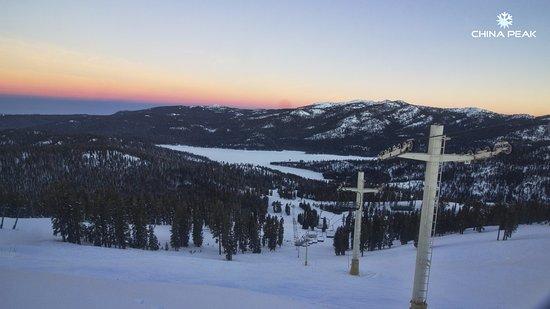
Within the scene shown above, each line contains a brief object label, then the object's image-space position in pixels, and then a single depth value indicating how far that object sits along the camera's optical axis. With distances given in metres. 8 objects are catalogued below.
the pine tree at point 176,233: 91.06
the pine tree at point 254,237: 96.62
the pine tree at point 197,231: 95.69
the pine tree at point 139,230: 83.50
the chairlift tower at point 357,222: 34.81
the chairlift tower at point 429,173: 15.80
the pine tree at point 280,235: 109.31
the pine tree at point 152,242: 83.07
